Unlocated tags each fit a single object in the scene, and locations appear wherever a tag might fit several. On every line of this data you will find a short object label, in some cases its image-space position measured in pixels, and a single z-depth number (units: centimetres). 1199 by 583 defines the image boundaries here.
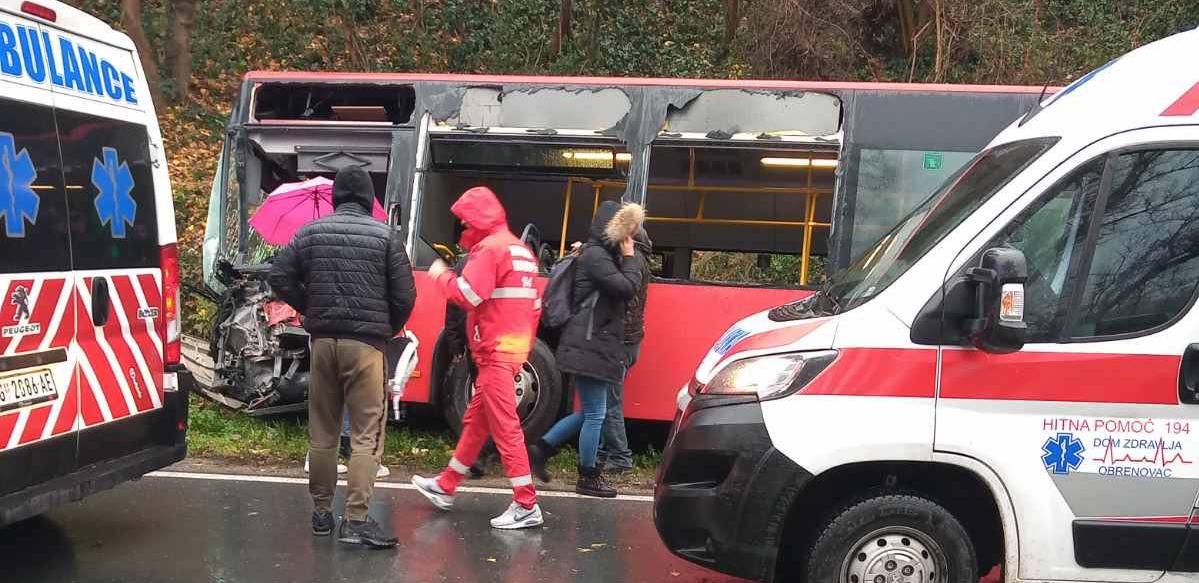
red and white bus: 730
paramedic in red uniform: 576
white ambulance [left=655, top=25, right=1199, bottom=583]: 397
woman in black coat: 639
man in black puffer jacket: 536
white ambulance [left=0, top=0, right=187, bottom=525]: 445
